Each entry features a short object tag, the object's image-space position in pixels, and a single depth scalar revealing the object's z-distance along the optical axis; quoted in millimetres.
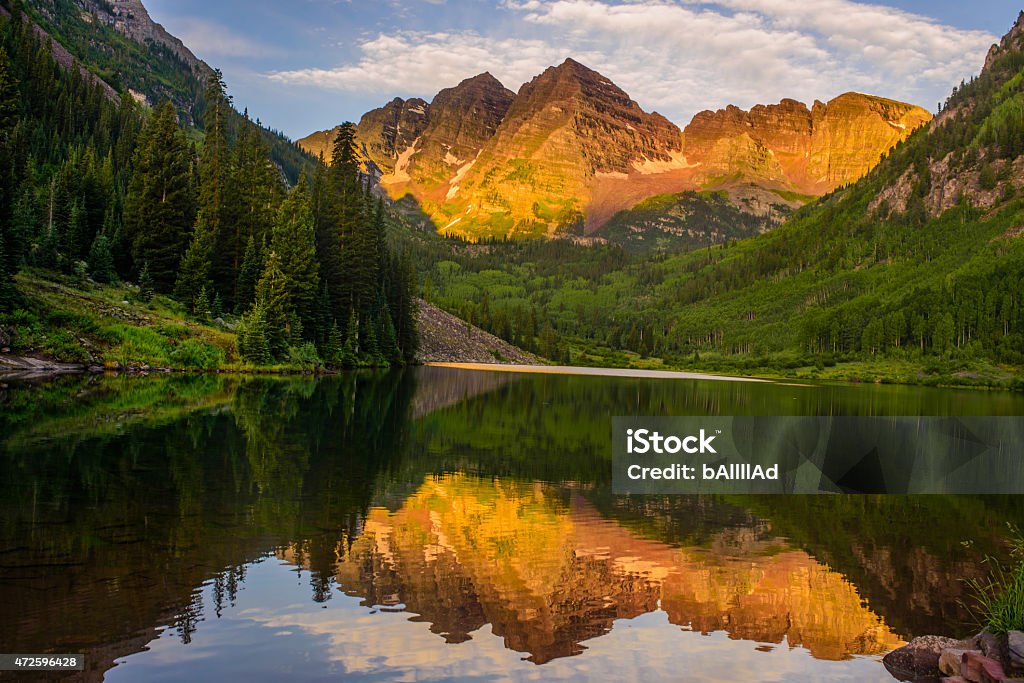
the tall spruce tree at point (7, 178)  60875
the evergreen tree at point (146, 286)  80375
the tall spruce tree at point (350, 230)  110062
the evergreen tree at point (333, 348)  102112
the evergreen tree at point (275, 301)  86688
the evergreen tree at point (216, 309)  87938
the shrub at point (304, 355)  90812
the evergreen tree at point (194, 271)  86812
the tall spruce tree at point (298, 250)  91062
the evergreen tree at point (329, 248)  108250
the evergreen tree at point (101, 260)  79938
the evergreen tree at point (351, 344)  108125
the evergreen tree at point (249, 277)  93938
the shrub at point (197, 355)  74438
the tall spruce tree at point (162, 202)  88938
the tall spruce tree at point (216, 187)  94438
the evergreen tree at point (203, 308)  83269
